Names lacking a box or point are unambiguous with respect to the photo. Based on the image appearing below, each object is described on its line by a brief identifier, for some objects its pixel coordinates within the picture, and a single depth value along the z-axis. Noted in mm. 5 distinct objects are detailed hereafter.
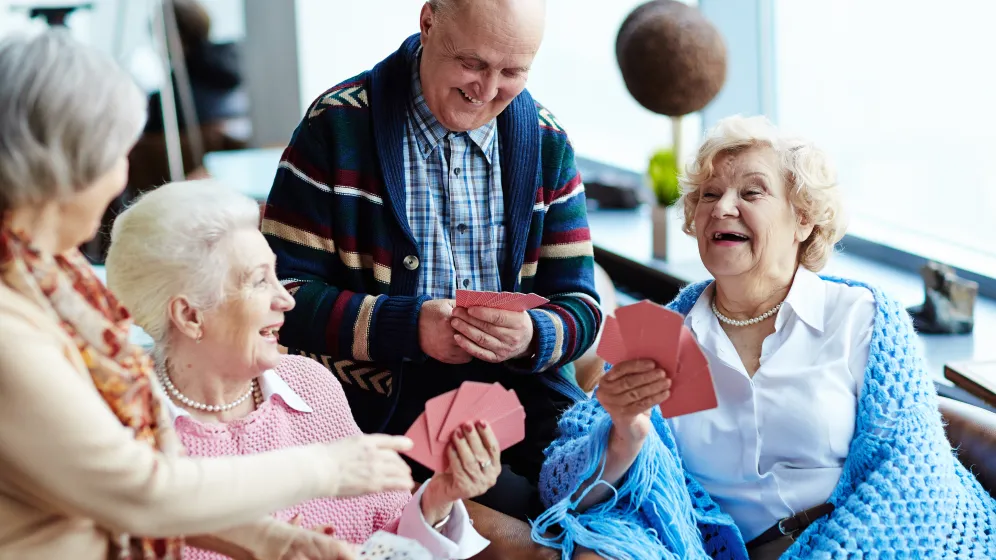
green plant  4043
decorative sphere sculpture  3504
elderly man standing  2359
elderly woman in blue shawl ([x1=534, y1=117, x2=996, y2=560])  2064
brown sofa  2105
